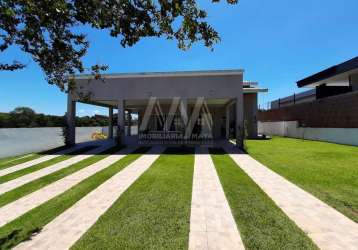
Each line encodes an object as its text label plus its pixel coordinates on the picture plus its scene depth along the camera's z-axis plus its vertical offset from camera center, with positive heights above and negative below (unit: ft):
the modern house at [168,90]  44.78 +7.68
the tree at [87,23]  10.81 +5.52
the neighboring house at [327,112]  51.19 +4.46
